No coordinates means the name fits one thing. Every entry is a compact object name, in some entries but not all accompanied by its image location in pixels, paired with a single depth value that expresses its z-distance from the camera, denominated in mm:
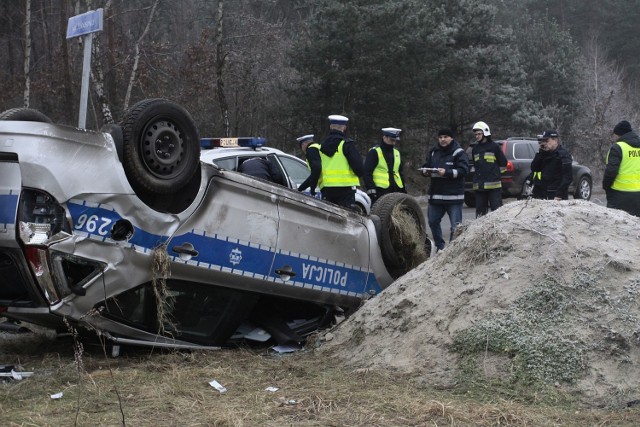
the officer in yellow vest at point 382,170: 9688
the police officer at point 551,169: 9508
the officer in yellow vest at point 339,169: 8422
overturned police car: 4762
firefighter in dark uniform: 10289
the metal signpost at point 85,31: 7761
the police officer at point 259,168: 7492
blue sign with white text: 7738
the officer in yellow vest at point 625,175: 8875
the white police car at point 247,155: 8398
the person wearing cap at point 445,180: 9500
